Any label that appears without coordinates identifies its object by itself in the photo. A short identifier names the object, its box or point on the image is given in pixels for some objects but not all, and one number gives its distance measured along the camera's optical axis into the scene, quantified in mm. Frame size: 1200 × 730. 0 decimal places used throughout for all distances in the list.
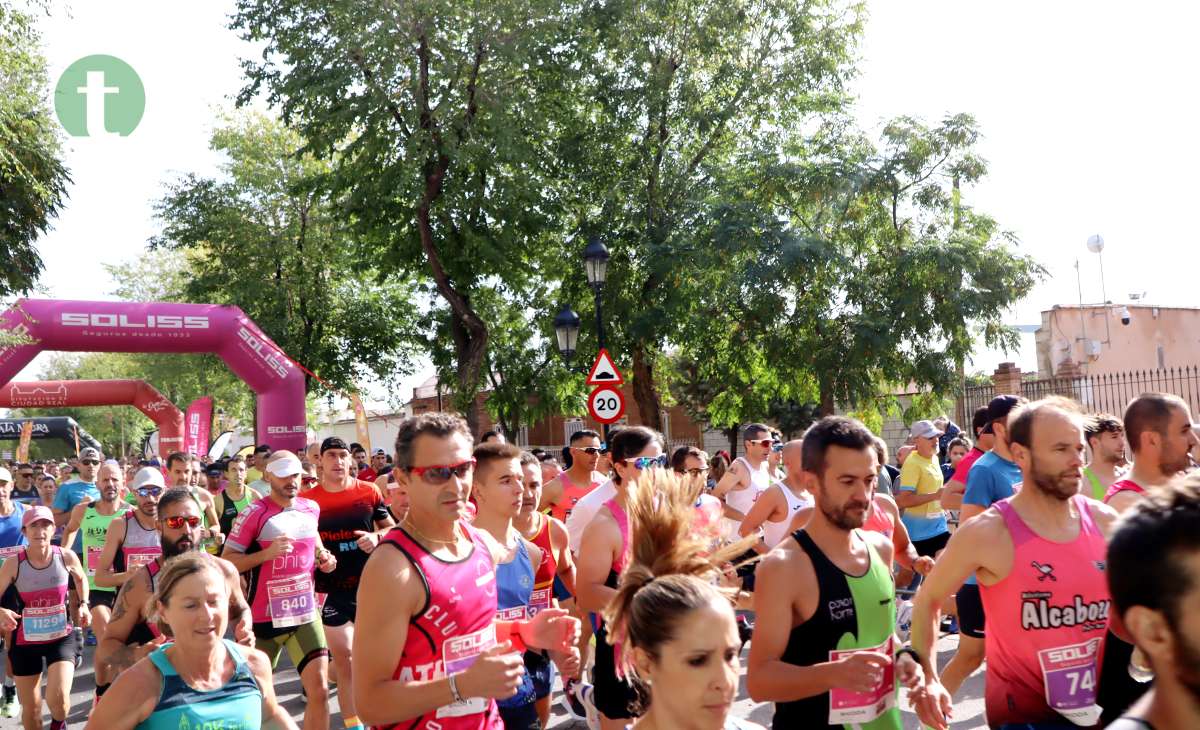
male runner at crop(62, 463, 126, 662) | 11055
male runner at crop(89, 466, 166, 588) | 8688
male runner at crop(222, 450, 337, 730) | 7773
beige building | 37156
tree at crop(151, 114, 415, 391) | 33938
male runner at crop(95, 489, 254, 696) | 6668
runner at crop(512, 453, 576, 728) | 6719
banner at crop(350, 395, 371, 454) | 24031
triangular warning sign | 15789
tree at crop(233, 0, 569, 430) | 22172
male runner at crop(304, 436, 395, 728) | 8469
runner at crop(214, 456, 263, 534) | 11836
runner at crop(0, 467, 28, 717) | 10078
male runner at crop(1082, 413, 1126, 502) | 6676
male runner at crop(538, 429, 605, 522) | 9617
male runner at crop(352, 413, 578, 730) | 3535
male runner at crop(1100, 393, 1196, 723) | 5352
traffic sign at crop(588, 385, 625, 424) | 15820
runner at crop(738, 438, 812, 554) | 8828
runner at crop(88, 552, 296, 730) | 3975
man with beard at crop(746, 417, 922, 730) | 3715
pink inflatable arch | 22228
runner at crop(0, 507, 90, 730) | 8438
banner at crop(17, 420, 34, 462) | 29781
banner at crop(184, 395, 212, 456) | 32250
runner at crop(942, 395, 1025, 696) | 6789
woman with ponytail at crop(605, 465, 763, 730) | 2957
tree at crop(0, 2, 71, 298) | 15195
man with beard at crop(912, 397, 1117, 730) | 4055
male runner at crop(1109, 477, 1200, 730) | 1790
